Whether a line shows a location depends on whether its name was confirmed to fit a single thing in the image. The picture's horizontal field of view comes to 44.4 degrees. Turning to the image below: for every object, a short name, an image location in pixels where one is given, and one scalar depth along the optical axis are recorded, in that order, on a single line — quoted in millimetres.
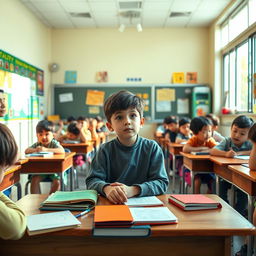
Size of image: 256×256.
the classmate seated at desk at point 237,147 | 2836
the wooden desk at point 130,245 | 1037
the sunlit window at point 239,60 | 5215
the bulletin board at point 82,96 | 7516
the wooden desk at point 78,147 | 4441
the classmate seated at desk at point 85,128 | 5305
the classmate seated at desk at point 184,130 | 4742
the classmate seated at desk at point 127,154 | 1486
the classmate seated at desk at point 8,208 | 925
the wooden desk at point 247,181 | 1978
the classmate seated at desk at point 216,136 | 4402
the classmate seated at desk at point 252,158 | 2018
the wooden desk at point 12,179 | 2397
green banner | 4914
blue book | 977
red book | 1185
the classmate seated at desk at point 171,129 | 5285
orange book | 987
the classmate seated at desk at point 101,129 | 6808
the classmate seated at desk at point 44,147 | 3292
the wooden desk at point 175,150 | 4148
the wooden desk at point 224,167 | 2543
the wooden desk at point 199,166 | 3064
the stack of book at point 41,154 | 3145
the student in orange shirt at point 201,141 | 3328
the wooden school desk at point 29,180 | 3347
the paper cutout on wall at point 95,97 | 7516
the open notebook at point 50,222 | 968
